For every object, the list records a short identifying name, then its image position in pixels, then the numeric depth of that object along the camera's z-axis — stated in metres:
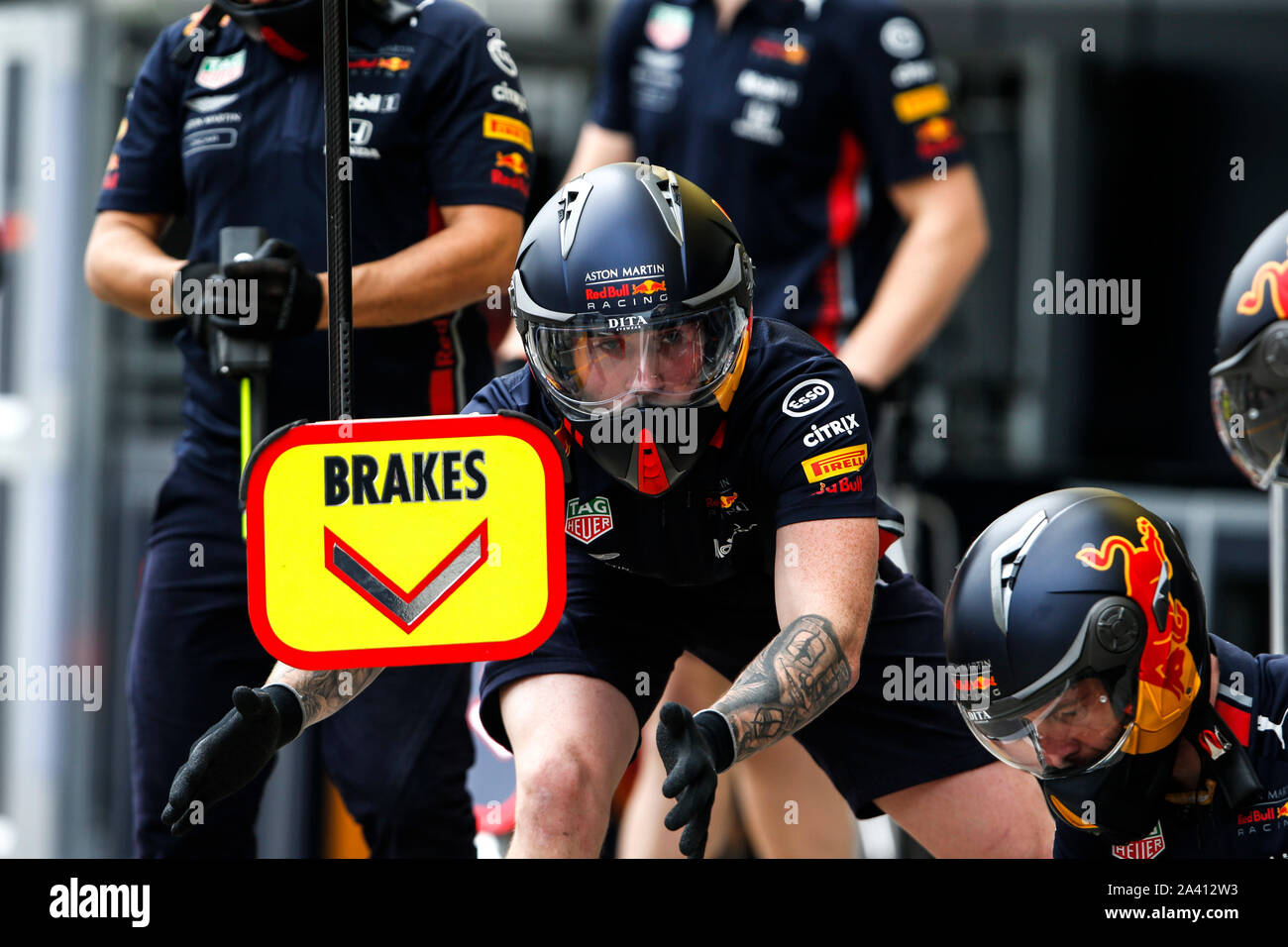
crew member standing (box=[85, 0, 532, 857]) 5.64
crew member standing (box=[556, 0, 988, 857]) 7.02
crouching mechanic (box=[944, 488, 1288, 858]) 4.27
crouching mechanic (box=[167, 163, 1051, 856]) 4.47
